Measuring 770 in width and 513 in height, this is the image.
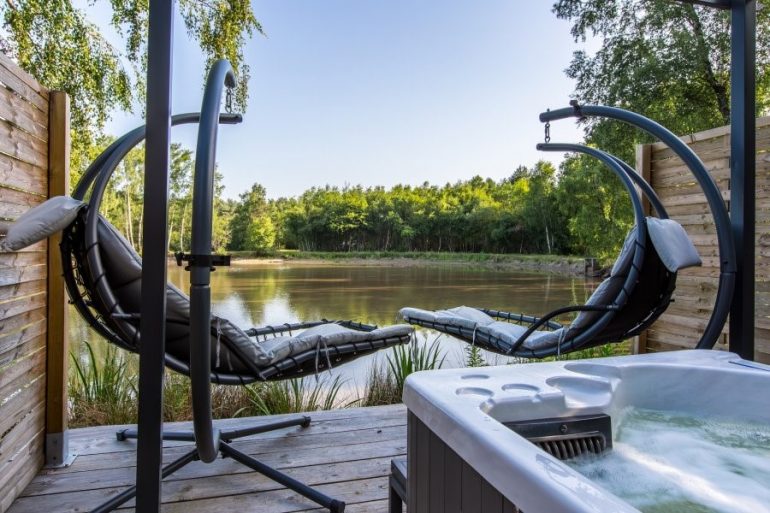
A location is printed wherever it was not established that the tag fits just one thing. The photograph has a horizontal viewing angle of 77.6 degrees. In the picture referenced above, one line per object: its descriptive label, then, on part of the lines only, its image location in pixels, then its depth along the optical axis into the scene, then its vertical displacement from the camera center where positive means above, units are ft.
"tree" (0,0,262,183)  10.73 +4.78
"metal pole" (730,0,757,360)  6.05 +1.01
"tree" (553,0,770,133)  21.34 +9.03
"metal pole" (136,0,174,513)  3.43 -0.06
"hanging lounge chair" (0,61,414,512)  3.75 -0.59
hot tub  2.23 -1.10
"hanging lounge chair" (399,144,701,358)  6.00 -0.66
